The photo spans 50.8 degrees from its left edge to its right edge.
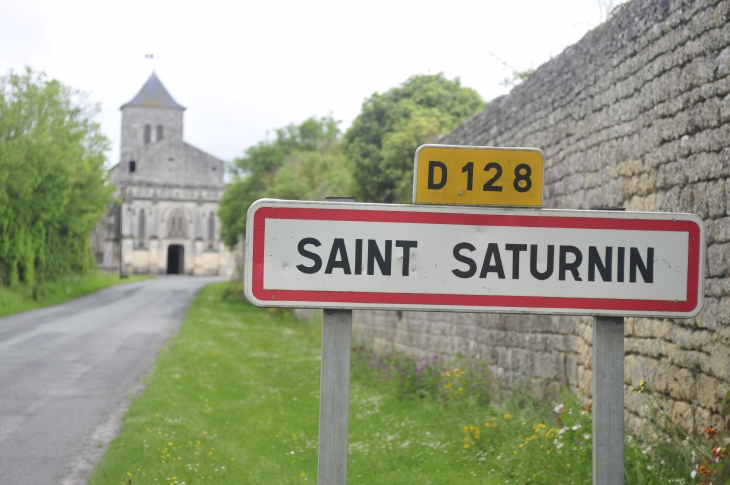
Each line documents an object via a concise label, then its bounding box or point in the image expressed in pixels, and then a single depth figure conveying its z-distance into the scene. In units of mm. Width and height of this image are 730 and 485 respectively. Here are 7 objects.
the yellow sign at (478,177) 2639
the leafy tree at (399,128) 16250
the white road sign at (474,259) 2547
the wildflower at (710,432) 4211
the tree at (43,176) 26359
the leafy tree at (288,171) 29234
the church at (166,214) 70375
